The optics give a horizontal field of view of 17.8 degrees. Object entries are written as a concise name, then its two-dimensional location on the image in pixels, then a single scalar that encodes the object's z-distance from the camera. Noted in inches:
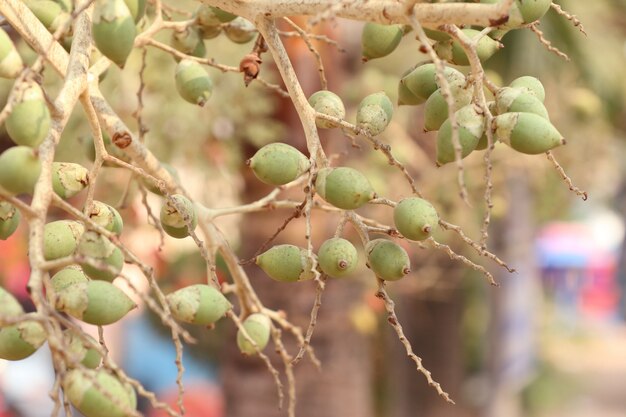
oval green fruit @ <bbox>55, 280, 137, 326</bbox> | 31.0
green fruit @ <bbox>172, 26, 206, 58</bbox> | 38.0
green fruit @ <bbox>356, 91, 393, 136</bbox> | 33.9
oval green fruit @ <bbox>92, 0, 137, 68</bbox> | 32.1
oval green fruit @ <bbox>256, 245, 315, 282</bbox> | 34.1
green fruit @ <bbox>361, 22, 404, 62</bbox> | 35.0
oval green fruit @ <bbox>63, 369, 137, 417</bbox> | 30.0
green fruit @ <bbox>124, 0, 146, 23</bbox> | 33.8
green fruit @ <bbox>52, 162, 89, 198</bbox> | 33.5
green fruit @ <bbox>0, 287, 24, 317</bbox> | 30.0
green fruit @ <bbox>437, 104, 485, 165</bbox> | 32.4
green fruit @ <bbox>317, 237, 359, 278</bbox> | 33.2
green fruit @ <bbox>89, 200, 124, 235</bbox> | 33.2
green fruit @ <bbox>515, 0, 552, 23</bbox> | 32.5
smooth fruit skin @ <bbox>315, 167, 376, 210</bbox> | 32.5
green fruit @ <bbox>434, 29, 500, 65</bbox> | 34.4
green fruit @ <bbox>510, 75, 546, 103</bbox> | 33.6
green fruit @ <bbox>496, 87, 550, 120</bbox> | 32.7
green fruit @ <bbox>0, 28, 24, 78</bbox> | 31.8
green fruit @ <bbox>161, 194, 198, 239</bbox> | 33.7
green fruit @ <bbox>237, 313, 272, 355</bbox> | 36.3
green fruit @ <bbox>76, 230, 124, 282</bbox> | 31.6
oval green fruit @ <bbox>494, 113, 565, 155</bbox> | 32.2
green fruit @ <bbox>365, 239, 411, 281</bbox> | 33.0
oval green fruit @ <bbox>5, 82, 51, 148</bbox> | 30.4
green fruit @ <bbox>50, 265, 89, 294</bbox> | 31.8
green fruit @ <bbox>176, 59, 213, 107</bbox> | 36.6
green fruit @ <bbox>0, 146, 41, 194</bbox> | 30.0
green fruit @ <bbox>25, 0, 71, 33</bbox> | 35.1
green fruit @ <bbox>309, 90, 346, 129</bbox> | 33.9
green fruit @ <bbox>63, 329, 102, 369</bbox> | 30.9
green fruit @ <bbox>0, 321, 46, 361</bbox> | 30.8
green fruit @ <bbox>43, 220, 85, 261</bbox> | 32.1
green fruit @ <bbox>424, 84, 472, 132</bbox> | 33.5
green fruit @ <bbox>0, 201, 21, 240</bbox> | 32.7
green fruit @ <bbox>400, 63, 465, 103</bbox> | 34.3
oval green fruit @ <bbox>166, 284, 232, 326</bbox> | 33.1
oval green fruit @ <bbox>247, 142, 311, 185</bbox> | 33.4
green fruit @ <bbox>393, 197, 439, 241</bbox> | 32.6
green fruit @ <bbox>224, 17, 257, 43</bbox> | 37.9
